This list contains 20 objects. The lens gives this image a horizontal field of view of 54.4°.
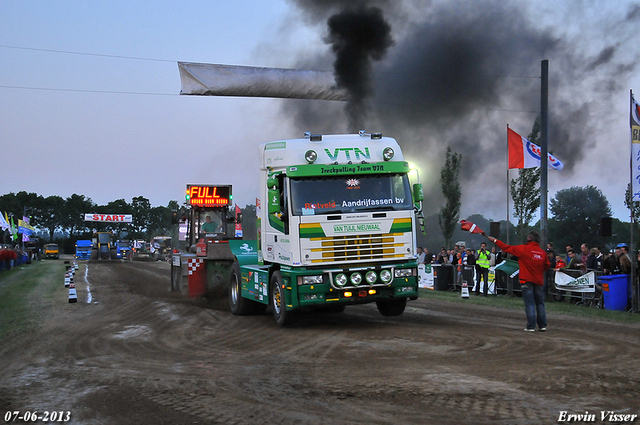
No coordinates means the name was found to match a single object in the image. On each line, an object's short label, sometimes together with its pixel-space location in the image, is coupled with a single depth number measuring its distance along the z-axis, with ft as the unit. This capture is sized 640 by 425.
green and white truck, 38.22
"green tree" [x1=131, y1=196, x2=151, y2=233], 451.53
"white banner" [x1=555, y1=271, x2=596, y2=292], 55.21
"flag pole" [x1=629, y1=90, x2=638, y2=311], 49.47
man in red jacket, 37.70
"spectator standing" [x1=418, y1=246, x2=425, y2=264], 85.55
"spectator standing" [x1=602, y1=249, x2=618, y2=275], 53.26
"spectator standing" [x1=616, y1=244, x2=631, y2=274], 51.98
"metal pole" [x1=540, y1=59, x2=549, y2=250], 63.00
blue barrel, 51.29
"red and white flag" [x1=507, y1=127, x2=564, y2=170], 73.67
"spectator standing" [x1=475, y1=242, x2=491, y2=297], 68.54
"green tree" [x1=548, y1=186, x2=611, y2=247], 245.04
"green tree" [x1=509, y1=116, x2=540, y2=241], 122.11
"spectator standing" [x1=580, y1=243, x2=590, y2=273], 57.57
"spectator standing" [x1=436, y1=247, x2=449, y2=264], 82.91
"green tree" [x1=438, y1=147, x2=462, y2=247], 137.08
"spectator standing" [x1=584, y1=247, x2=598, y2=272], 57.31
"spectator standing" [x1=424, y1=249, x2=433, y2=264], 83.94
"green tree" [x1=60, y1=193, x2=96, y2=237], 442.09
